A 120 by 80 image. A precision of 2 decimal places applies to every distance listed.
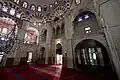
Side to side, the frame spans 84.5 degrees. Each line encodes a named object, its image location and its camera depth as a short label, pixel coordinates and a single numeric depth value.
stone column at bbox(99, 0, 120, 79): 5.30
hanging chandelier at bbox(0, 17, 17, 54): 4.01
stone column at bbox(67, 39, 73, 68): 8.82
